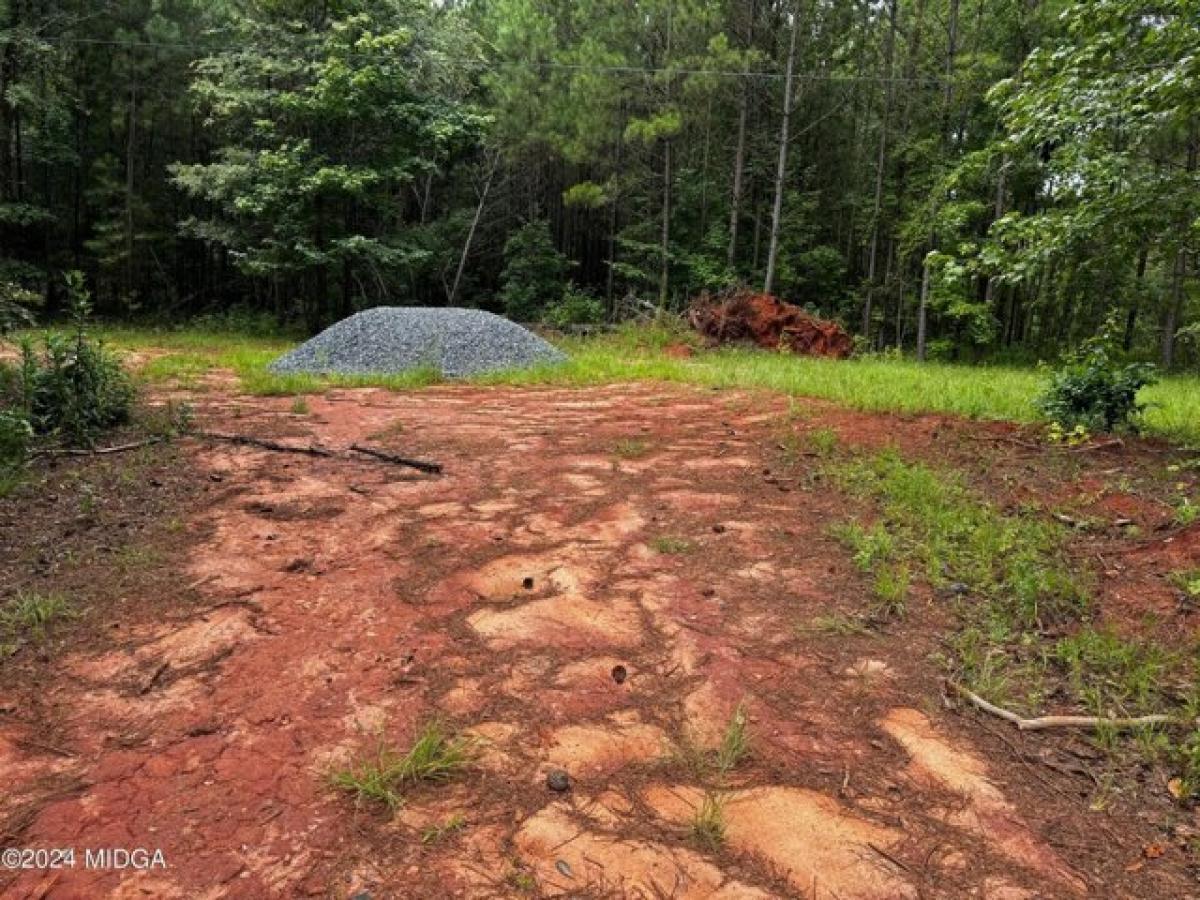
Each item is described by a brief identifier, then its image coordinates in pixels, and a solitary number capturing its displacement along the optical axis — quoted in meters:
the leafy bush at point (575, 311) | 15.30
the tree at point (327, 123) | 11.98
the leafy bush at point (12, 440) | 3.35
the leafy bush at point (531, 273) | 16.83
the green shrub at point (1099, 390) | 4.27
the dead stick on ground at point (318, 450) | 3.88
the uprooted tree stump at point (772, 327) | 11.50
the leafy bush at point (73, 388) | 3.92
